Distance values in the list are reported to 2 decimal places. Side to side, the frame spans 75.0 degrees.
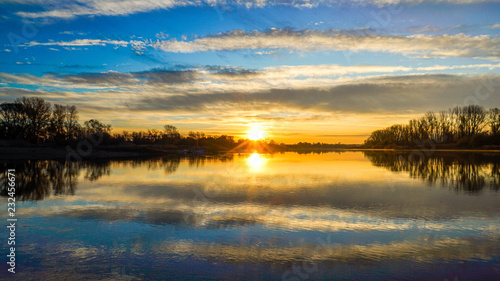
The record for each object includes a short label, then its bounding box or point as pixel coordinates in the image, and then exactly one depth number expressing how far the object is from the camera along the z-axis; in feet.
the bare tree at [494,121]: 370.94
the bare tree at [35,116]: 286.66
